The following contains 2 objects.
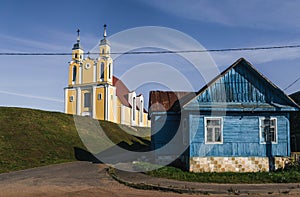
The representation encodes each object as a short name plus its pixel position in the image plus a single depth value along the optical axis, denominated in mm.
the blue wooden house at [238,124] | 17438
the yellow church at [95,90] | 60875
